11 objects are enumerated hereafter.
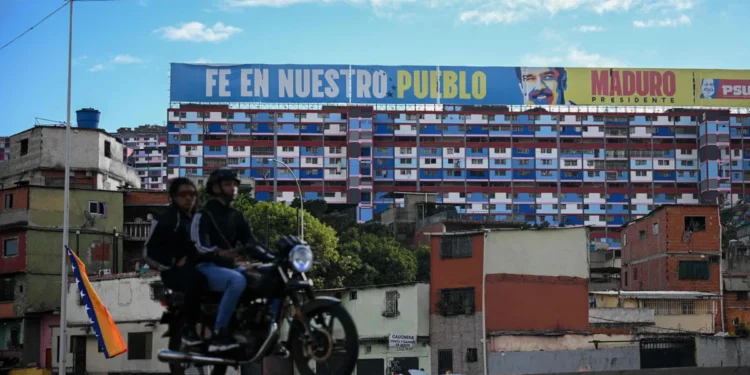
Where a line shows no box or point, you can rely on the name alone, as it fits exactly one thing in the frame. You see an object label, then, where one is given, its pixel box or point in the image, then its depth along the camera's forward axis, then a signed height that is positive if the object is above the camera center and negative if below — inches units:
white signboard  2403.2 -149.0
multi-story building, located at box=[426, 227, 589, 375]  2436.0 -34.0
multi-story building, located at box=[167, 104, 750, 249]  7126.0 +763.9
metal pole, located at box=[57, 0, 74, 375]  1789.7 +47.4
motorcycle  418.0 -19.9
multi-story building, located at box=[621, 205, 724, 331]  3058.6 +70.8
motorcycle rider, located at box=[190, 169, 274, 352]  430.0 +10.9
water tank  4192.9 +584.9
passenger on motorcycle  447.2 +7.6
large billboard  6707.7 +1148.7
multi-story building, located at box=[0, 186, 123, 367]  2736.2 +49.4
